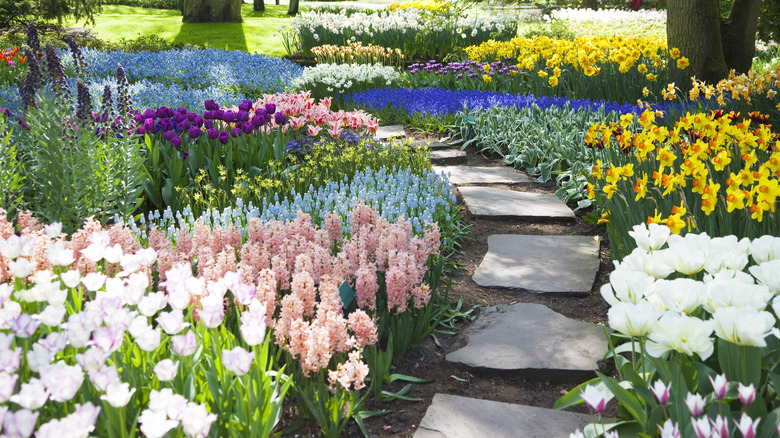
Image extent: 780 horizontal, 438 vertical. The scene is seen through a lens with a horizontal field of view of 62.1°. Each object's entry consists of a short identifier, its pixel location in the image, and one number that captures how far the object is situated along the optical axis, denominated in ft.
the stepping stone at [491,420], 7.08
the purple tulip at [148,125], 15.03
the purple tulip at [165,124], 15.38
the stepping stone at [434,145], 21.15
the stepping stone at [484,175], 17.69
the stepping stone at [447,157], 19.72
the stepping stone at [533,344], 8.57
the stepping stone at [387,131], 21.95
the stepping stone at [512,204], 14.84
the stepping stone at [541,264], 11.37
